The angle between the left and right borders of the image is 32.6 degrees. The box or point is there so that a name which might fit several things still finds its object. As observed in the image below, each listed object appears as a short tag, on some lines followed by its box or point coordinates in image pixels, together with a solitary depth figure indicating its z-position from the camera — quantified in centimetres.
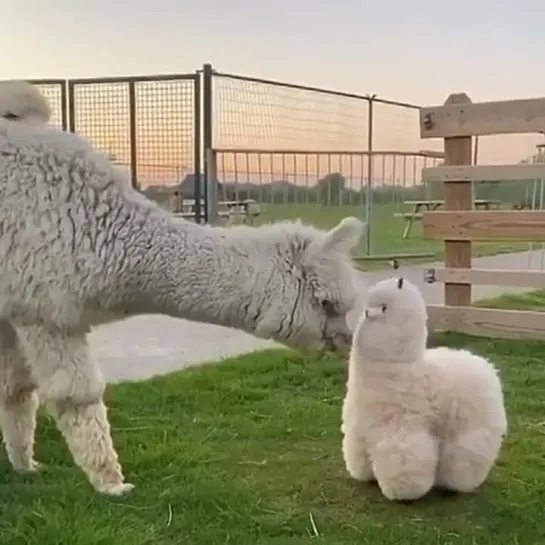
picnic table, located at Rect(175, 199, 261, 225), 827
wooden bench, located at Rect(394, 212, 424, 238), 1174
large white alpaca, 274
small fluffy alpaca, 295
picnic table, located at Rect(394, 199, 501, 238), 1114
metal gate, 826
